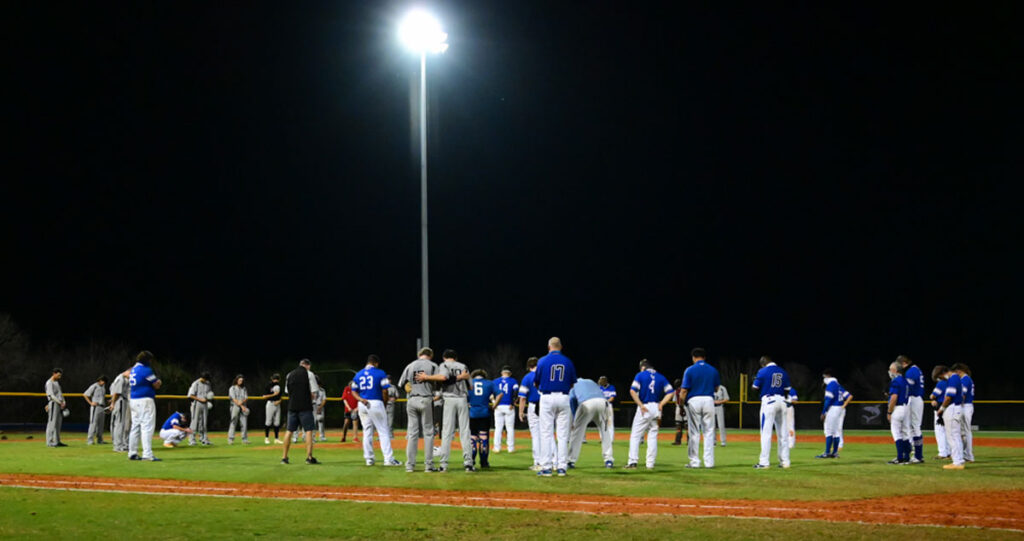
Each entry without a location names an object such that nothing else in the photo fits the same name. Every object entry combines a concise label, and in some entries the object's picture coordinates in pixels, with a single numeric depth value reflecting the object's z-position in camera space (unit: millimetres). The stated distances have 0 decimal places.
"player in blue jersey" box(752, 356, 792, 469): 17219
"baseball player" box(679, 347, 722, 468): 17000
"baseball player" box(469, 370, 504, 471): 17125
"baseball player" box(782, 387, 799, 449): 17702
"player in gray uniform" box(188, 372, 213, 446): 25391
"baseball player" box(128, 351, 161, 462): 17734
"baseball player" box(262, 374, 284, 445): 26562
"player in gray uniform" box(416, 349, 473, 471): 15867
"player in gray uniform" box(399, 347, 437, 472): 15648
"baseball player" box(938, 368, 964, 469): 17078
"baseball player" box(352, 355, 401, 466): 17272
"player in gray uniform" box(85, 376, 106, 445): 25391
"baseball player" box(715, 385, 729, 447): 24253
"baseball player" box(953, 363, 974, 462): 17891
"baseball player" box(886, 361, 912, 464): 18558
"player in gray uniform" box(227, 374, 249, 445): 26672
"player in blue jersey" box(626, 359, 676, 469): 17094
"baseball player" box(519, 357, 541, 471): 16234
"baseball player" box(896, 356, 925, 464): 18922
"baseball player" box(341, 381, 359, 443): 26453
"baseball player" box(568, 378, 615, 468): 17250
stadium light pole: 26750
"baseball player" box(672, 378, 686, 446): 26327
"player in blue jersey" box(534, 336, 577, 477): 15133
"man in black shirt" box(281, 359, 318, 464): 17531
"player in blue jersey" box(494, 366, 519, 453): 22597
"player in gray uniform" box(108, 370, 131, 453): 22344
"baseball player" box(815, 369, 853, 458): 20875
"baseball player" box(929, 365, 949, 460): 19328
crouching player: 24188
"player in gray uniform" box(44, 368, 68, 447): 24766
